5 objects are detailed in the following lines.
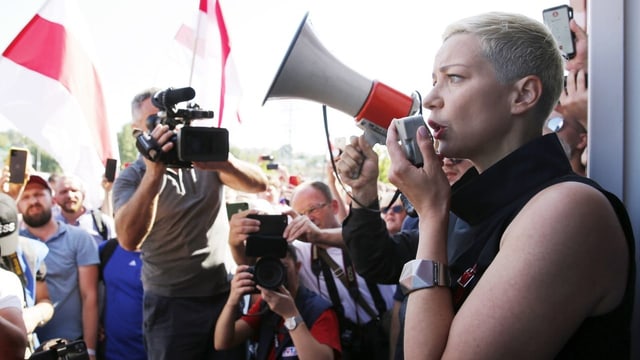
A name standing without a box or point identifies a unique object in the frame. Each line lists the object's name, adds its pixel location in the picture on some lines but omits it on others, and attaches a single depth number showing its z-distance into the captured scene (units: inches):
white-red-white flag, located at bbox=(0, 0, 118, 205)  161.9
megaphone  69.7
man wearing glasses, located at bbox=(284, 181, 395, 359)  117.0
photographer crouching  106.1
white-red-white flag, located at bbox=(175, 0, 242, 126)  187.5
